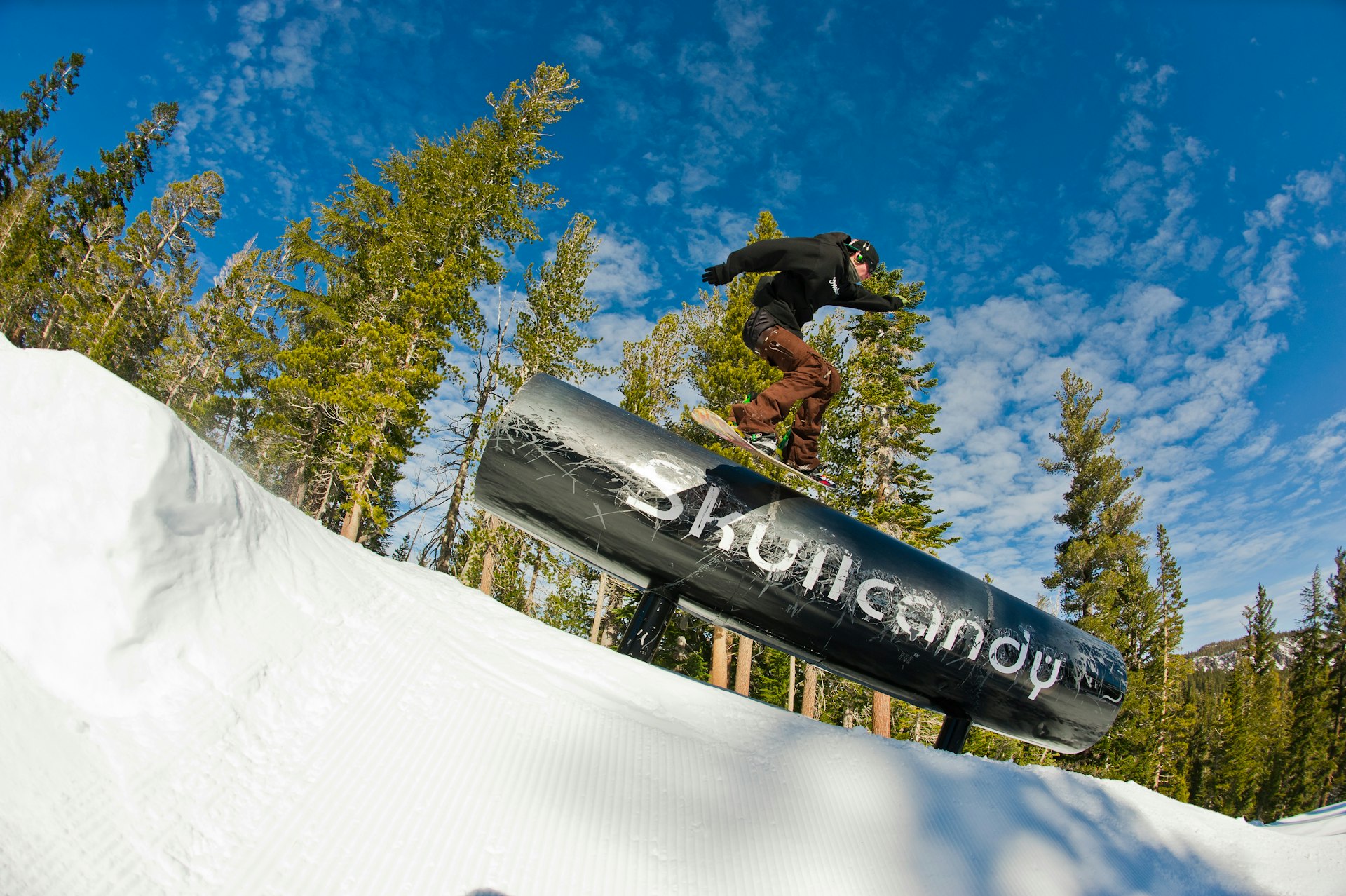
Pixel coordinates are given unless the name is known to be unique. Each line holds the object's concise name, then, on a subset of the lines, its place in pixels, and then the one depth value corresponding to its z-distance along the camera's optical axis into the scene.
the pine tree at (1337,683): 36.47
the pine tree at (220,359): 27.75
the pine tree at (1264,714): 40.47
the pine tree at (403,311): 15.61
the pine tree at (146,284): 28.89
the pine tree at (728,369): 17.91
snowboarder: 4.31
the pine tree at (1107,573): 22.70
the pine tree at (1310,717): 37.62
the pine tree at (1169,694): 25.59
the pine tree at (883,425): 19.72
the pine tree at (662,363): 20.84
